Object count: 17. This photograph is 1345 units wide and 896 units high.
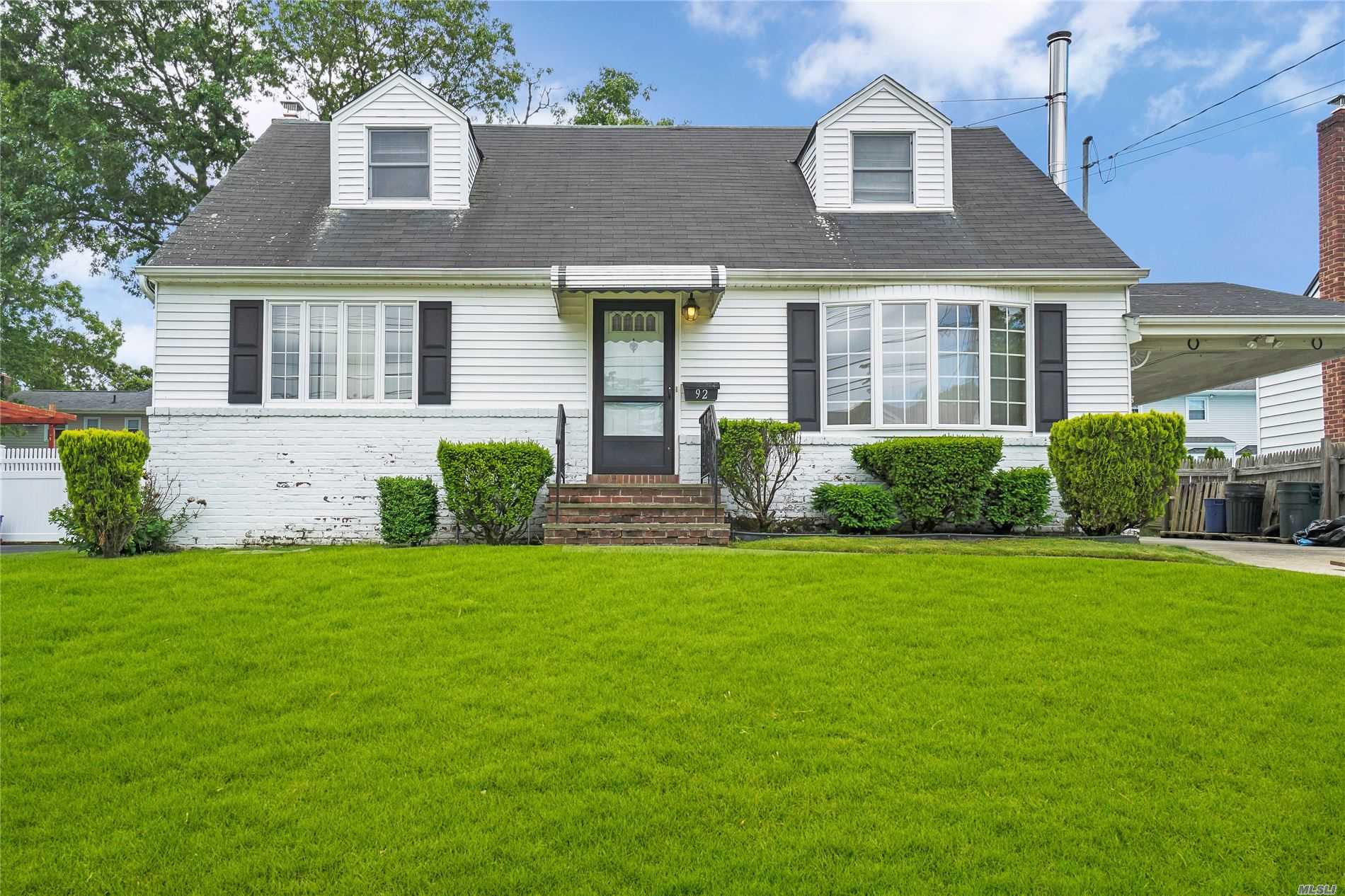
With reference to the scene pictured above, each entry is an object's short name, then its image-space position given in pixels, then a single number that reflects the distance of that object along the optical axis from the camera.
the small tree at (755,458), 9.62
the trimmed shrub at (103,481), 8.27
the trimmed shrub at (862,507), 9.59
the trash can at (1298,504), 11.48
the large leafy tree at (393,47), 19.45
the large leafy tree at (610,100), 21.39
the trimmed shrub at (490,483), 9.04
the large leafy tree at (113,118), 17.55
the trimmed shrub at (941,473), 9.40
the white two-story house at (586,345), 10.01
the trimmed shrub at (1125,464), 8.86
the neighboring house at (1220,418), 28.08
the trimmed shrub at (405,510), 9.37
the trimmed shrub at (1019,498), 9.69
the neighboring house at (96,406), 28.17
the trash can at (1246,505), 12.60
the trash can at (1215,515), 13.27
